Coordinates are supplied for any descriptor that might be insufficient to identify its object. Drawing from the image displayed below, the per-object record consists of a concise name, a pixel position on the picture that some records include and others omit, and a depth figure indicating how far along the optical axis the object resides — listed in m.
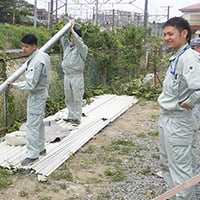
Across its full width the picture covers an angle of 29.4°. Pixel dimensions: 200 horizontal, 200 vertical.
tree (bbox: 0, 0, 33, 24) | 37.86
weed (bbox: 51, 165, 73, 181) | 4.55
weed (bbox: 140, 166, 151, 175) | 4.93
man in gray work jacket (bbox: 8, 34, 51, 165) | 4.49
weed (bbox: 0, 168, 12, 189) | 4.26
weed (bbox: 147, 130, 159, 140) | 6.73
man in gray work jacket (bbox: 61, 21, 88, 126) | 6.53
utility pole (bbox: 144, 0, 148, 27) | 22.77
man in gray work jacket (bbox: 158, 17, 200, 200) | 2.95
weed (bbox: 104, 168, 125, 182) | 4.67
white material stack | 4.86
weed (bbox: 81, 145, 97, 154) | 5.66
